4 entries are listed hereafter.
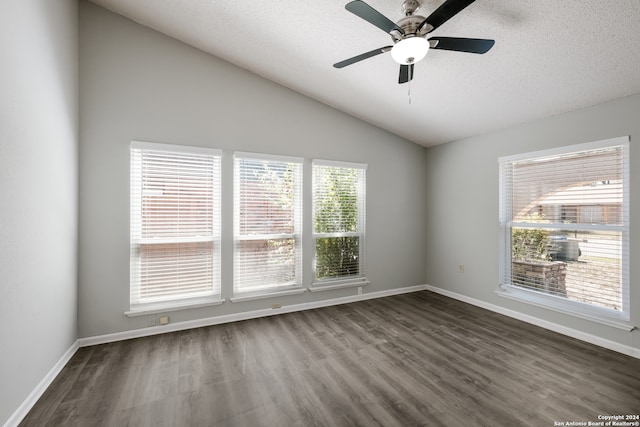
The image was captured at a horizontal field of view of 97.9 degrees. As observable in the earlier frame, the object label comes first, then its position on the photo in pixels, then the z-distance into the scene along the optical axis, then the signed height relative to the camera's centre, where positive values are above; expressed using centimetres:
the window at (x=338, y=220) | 423 -10
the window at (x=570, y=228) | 293 -15
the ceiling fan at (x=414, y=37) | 184 +130
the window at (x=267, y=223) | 370 -13
